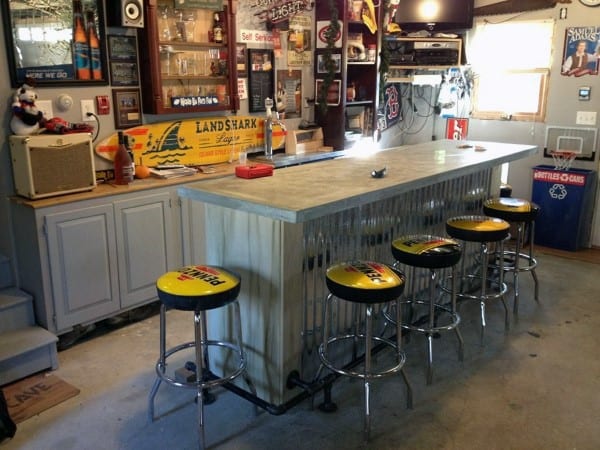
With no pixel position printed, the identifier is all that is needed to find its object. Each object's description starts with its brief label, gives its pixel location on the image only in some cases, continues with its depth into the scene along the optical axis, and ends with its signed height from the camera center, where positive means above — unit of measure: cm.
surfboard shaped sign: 371 -39
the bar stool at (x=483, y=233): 310 -81
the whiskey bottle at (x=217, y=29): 396 +39
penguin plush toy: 300 -15
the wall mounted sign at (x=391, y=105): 576 -20
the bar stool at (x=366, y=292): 226 -82
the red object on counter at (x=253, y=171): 275 -42
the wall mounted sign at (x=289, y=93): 462 -7
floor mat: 258 -147
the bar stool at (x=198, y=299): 218 -82
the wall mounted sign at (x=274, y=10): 432 +57
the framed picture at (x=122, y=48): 346 +23
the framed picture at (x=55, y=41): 304 +24
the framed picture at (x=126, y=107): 355 -14
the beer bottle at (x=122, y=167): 342 -49
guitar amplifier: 296 -42
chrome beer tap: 444 -34
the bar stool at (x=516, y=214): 356 -81
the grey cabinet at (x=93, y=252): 298 -93
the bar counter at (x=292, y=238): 235 -70
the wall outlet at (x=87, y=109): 340 -15
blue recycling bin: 486 -104
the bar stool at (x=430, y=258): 266 -81
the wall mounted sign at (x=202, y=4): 371 +53
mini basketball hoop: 497 -65
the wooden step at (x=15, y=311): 297 -119
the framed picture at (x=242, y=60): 423 +19
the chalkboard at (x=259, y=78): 435 +5
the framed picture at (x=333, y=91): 475 -5
